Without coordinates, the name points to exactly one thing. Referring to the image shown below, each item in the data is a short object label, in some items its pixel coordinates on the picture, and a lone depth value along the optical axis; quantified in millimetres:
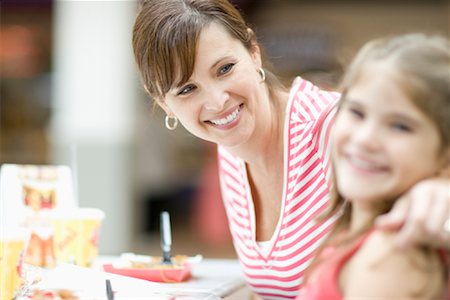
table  1785
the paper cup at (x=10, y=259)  1908
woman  1955
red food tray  2039
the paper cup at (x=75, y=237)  2217
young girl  1428
